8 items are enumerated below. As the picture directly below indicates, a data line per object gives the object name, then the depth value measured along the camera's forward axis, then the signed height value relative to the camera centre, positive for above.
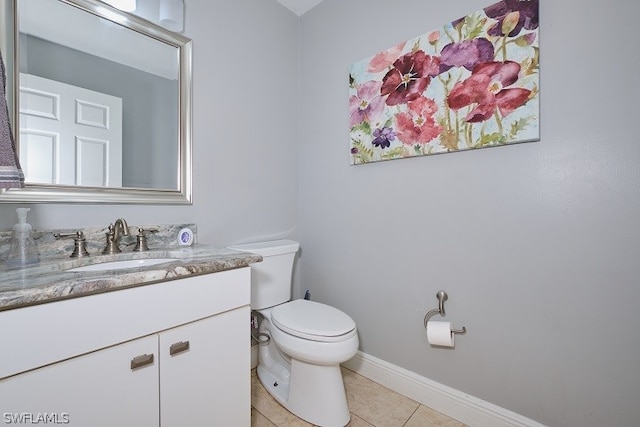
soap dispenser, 0.93 -0.12
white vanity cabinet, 0.66 -0.41
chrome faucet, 1.16 -0.09
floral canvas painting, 1.13 +0.58
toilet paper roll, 1.26 -0.55
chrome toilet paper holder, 1.35 -0.45
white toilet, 1.23 -0.60
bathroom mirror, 1.05 +0.46
